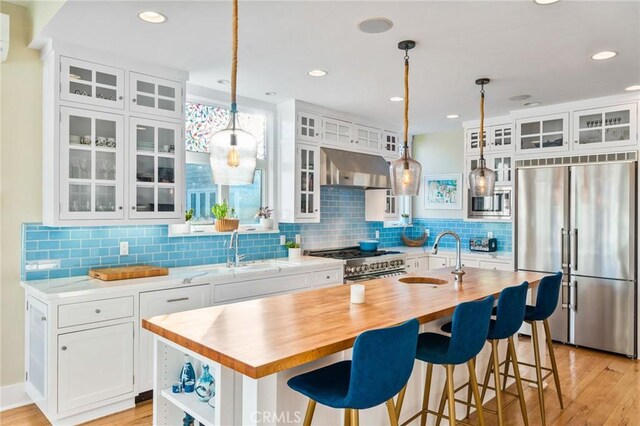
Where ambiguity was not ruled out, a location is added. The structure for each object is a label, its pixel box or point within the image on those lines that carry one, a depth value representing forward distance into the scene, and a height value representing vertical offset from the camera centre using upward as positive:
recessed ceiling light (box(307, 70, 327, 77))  3.65 +1.18
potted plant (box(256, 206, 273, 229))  4.74 -0.07
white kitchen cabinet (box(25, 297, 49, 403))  2.87 -0.99
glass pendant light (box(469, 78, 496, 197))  3.54 +0.26
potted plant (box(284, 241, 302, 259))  4.76 -0.43
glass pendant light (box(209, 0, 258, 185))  1.95 +0.27
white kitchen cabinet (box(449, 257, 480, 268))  5.52 -0.66
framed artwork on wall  6.22 +0.30
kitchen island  1.67 -0.54
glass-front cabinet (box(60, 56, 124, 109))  3.11 +0.94
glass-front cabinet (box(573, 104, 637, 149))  4.36 +0.90
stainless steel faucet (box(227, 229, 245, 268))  4.21 -0.39
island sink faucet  3.34 -0.47
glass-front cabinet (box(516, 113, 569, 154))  4.78 +0.90
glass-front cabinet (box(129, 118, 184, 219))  3.43 +0.34
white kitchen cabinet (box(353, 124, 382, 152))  5.46 +0.96
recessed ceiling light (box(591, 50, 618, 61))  3.18 +1.18
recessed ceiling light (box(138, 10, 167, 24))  2.58 +1.18
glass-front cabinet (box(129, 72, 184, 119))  3.43 +0.94
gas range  4.86 -0.60
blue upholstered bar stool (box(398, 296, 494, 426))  2.16 -0.69
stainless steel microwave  5.49 +0.08
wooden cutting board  3.23 -0.48
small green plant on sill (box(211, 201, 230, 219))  4.25 -0.01
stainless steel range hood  4.98 +0.51
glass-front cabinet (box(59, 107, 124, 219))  3.11 +0.33
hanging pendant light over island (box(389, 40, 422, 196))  2.91 +0.26
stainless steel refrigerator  4.30 -0.35
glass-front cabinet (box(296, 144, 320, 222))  4.77 +0.31
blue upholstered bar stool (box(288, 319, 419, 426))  1.63 -0.66
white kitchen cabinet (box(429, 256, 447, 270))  5.84 -0.69
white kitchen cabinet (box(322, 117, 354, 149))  5.04 +0.95
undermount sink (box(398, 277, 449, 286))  3.45 -0.56
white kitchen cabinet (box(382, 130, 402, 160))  5.89 +0.93
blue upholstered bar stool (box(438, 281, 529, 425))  2.58 -0.69
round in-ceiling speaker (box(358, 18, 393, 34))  2.64 +1.17
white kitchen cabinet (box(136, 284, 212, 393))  3.18 -0.76
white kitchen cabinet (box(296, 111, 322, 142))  4.75 +0.95
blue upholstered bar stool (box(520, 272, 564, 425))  3.04 -0.68
